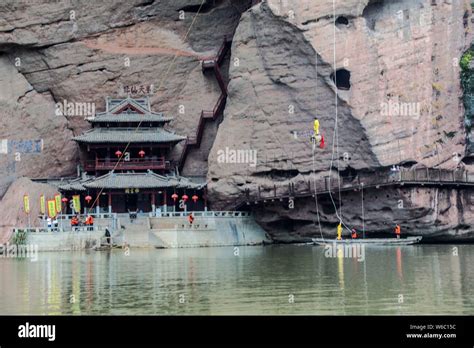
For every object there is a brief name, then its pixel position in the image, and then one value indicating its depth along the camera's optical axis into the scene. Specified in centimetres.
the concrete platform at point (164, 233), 5444
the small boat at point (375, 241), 5094
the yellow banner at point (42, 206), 5743
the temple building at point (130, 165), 5941
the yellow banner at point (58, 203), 5722
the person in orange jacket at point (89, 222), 5502
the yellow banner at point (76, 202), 5734
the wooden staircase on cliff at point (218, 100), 6294
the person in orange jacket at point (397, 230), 5278
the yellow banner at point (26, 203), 5732
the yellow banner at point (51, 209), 5575
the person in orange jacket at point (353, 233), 5243
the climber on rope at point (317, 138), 5259
